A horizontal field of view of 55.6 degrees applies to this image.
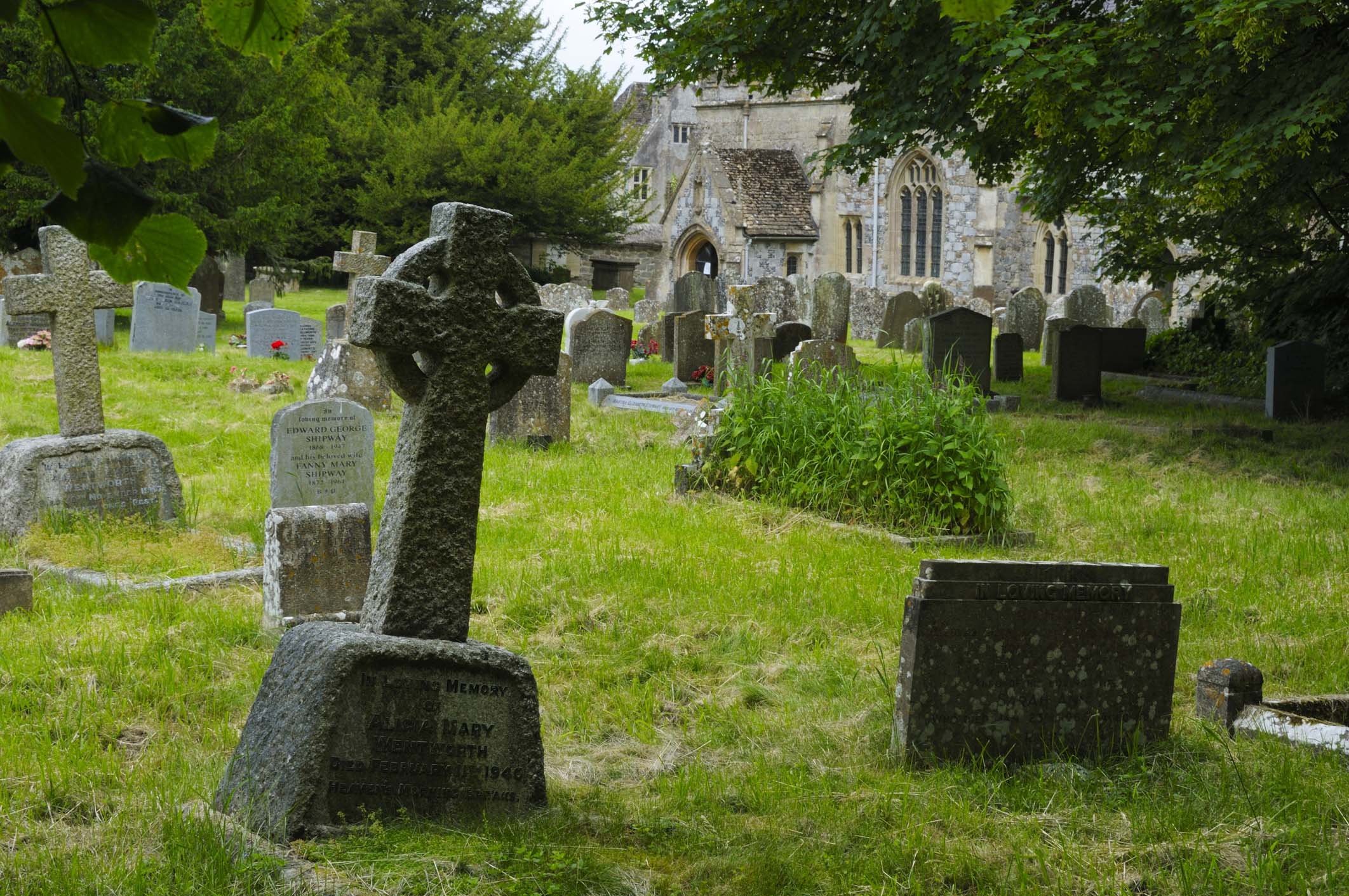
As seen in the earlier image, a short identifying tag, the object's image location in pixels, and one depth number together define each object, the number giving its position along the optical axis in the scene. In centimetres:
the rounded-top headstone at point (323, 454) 795
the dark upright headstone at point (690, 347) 1831
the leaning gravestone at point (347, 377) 1377
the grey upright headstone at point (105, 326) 1827
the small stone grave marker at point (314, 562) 611
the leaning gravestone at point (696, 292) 2602
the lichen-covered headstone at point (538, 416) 1213
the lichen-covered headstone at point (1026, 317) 2527
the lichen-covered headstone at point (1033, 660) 438
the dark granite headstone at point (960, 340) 1616
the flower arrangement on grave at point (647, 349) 2319
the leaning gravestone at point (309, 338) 1964
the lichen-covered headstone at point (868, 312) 2953
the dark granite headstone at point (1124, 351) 2059
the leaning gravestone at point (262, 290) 2652
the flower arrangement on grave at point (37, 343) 1773
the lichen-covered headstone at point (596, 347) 1788
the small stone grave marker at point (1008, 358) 1905
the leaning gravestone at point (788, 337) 1784
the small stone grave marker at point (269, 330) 1895
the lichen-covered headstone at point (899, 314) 2702
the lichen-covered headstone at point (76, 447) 776
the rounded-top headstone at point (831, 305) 2438
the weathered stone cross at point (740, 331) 1450
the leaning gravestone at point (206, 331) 1948
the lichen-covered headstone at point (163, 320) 1828
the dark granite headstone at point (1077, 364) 1669
